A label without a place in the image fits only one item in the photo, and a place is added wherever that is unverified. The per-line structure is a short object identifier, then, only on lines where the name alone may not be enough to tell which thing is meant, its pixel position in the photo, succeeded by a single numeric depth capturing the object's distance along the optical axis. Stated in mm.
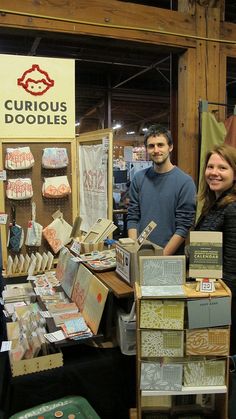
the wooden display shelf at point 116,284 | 1761
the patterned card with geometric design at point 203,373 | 1579
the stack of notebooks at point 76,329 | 1883
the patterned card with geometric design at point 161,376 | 1572
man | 2385
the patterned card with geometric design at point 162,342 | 1554
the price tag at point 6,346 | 1871
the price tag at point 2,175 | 2787
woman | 1706
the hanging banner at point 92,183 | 2865
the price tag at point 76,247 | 2469
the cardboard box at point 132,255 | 1770
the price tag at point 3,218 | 2796
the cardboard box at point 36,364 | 1749
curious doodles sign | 2752
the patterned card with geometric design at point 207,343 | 1547
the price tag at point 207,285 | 1543
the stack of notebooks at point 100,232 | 2525
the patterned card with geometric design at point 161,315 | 1540
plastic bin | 1857
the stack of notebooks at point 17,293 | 2467
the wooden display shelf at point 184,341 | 1521
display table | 1755
